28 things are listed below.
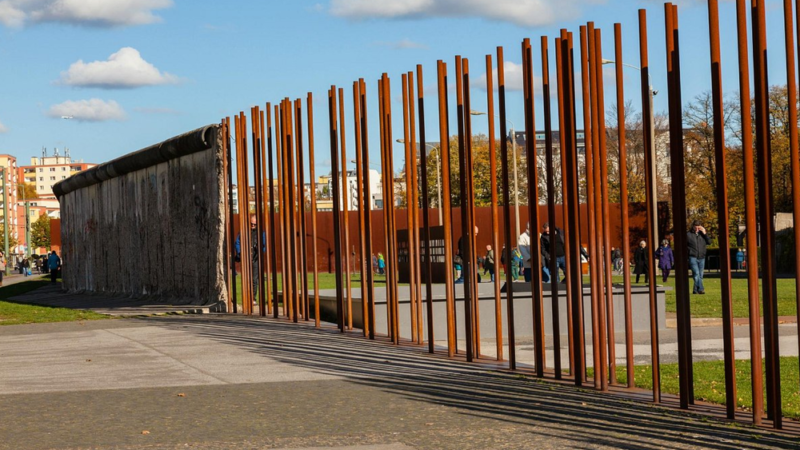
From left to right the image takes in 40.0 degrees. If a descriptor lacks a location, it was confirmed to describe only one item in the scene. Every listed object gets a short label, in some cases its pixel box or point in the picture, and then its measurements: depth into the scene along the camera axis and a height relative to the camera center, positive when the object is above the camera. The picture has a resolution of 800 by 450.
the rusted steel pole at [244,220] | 16.76 +0.42
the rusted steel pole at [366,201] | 12.59 +0.49
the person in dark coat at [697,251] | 22.58 -0.40
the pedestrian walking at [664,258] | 25.94 -0.60
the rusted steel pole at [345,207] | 13.25 +0.44
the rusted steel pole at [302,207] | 14.39 +0.53
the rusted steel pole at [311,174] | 14.17 +0.93
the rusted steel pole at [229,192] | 17.02 +0.87
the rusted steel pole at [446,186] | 10.84 +0.54
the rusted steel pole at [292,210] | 14.90 +0.49
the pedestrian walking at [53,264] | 37.34 -0.35
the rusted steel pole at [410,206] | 11.73 +0.39
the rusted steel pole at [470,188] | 10.27 +0.48
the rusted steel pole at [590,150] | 8.45 +0.67
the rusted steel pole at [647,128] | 7.61 +0.74
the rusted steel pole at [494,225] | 9.96 +0.13
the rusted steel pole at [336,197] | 13.48 +0.59
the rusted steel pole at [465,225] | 10.23 +0.14
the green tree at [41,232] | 141.25 +2.87
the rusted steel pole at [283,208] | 15.31 +0.54
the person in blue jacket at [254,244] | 17.87 +0.04
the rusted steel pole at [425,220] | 10.96 +0.21
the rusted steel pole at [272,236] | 15.44 +0.14
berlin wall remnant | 17.56 +0.52
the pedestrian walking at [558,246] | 19.11 -0.17
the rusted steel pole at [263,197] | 15.84 +0.73
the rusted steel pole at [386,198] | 12.25 +0.50
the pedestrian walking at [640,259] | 29.72 -0.70
